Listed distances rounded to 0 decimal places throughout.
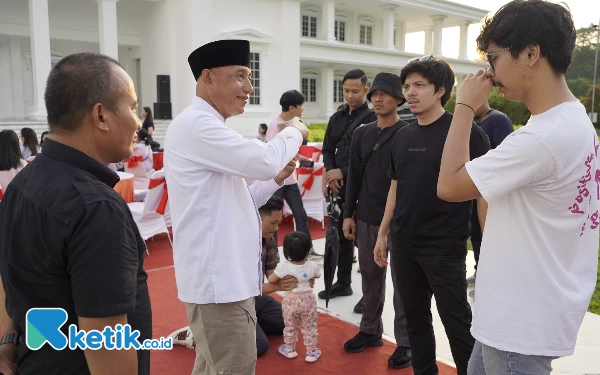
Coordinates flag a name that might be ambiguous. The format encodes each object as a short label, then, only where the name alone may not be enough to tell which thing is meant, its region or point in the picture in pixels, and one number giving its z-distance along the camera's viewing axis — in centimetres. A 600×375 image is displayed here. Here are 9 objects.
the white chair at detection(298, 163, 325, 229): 806
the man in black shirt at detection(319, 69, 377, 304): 462
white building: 1608
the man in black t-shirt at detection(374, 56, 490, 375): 258
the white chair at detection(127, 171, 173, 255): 646
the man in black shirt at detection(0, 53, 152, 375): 119
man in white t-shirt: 151
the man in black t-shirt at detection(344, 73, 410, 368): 367
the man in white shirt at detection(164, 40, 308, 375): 208
